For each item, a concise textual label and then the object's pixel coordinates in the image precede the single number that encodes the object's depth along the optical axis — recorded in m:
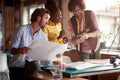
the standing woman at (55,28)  3.70
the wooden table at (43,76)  1.92
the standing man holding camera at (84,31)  3.36
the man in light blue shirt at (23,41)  2.12
